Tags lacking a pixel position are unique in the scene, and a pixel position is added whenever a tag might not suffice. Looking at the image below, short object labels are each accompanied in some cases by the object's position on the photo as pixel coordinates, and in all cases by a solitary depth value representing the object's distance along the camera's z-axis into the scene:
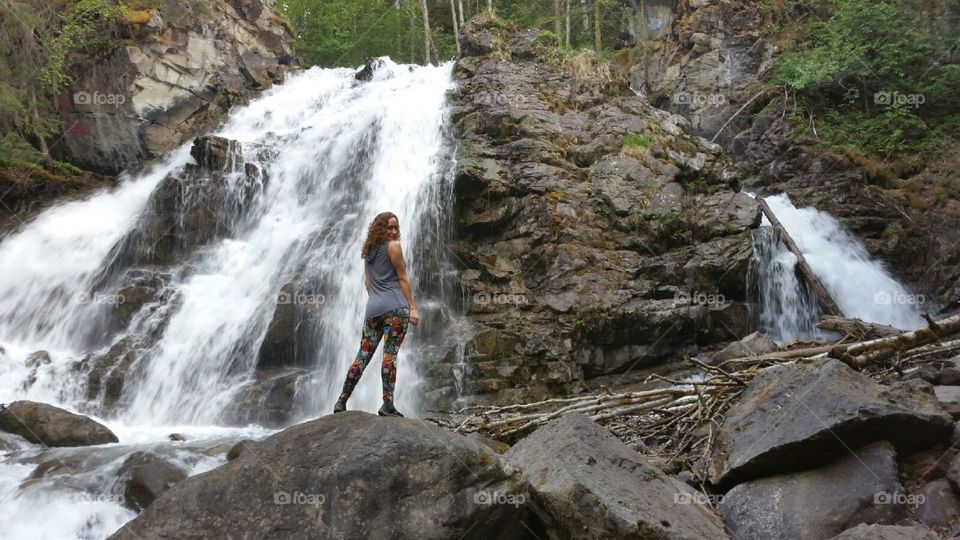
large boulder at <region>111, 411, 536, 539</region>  3.62
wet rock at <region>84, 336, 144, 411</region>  10.15
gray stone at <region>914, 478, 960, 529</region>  3.66
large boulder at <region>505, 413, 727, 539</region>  3.56
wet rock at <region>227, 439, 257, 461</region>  4.08
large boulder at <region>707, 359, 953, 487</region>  4.05
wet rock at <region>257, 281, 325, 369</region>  10.42
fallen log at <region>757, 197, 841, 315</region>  11.10
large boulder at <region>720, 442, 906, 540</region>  3.76
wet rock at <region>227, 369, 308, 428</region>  9.30
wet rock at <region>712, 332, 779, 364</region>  8.59
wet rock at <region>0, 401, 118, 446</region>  8.07
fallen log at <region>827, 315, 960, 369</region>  4.98
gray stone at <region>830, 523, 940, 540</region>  3.14
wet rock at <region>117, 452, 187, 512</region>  6.06
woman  5.26
